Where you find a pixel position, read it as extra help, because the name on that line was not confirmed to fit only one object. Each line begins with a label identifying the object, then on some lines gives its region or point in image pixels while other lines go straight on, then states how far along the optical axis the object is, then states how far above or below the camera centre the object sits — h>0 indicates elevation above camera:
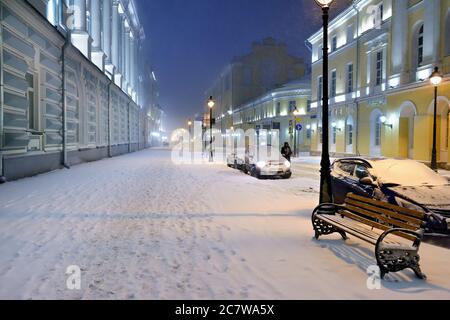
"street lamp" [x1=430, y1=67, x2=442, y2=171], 17.61 +2.05
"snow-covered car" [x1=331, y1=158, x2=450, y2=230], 7.30 -0.88
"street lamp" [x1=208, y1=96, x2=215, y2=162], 31.10 +2.85
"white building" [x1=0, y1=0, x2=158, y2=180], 14.09 +2.58
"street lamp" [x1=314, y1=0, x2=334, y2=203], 8.67 +0.18
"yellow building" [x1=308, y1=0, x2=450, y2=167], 22.17 +4.22
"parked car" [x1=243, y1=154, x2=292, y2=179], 17.83 -1.22
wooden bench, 4.94 -1.26
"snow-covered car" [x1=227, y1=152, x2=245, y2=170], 22.18 -1.20
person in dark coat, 22.78 -0.59
